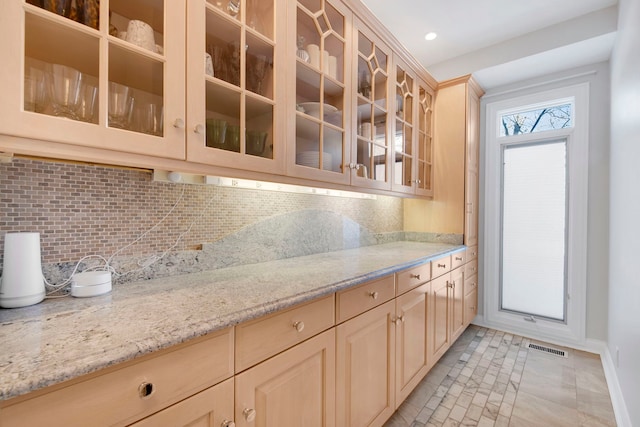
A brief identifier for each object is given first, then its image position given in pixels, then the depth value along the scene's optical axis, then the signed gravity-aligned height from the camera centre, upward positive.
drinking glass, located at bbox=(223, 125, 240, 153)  1.11 +0.29
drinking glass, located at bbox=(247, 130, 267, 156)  1.17 +0.30
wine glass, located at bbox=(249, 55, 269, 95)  1.19 +0.61
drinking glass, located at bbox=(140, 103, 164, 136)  0.92 +0.31
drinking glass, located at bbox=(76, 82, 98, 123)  0.81 +0.32
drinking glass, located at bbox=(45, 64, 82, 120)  0.77 +0.35
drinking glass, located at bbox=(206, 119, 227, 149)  1.05 +0.30
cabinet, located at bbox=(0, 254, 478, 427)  0.58 -0.49
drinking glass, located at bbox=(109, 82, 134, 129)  0.84 +0.33
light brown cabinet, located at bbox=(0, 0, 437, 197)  0.74 +0.45
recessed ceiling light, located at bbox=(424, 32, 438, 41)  2.38 +1.53
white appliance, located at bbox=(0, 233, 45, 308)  0.80 -0.18
